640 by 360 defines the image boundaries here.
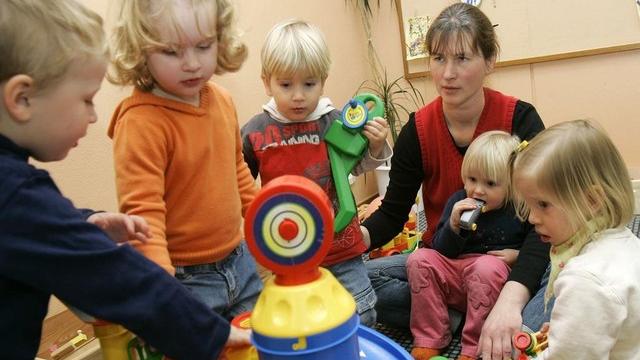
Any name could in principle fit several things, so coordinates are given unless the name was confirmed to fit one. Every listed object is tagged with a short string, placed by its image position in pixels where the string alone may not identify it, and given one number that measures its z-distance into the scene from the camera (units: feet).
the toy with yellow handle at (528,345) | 2.93
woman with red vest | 4.33
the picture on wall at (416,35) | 8.16
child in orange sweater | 2.74
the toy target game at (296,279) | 1.99
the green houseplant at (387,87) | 8.52
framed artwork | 6.95
